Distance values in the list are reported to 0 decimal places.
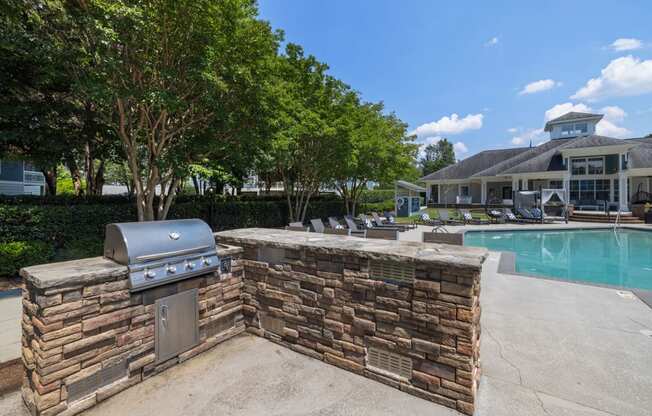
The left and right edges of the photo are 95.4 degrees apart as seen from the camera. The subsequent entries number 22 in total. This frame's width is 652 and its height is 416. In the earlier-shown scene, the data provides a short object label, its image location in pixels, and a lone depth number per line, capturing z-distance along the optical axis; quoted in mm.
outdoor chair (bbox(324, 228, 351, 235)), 7969
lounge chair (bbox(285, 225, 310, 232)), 9352
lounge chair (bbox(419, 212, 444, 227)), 17881
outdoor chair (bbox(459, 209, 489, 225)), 19234
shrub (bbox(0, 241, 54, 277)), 6066
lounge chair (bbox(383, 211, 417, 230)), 15852
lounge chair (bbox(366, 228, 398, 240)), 6957
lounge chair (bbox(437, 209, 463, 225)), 18969
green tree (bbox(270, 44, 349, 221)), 10343
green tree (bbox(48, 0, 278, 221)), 6176
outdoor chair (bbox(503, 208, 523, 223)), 20089
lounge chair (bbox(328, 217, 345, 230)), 10927
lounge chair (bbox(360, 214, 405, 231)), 13607
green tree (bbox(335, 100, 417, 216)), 14352
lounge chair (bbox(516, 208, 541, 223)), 19891
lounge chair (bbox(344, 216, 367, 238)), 11734
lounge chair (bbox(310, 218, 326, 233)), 9702
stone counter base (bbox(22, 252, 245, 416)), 2346
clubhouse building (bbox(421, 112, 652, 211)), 23828
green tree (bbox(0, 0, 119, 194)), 6336
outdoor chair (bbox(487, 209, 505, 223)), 19700
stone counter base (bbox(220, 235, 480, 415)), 2564
